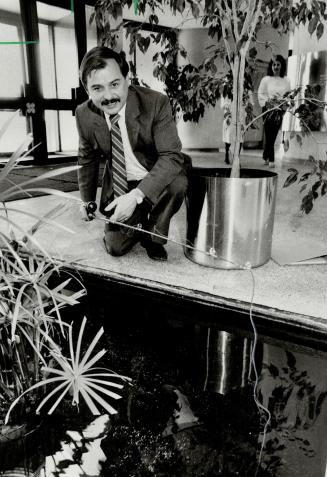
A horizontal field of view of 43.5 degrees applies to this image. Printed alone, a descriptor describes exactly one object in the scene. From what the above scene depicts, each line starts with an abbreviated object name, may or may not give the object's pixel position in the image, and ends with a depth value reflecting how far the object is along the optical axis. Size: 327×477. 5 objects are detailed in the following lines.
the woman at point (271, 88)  4.37
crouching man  1.62
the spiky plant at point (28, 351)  0.87
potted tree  1.58
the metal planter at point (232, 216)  1.64
